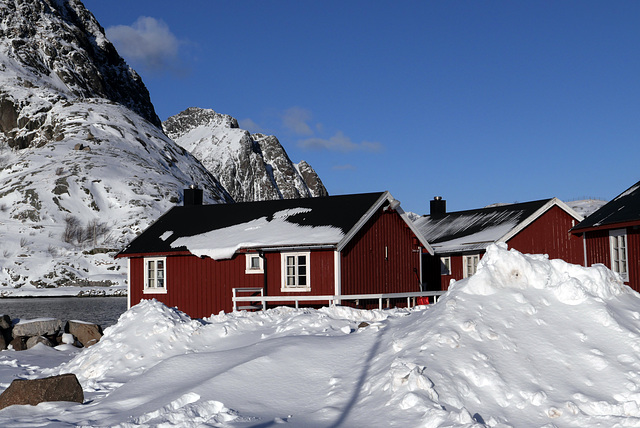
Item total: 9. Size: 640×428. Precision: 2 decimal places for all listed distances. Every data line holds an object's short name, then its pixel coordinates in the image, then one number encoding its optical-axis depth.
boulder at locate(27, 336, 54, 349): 22.89
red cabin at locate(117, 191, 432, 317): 25.53
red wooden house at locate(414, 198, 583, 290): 31.30
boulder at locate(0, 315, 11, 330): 23.80
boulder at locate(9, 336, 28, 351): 22.70
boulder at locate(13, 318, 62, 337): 23.23
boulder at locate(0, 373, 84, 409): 11.47
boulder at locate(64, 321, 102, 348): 23.56
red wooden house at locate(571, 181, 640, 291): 21.30
